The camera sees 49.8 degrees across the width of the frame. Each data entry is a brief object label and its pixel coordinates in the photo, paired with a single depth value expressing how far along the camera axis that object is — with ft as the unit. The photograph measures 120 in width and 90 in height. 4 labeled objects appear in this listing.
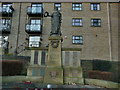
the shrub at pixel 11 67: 37.22
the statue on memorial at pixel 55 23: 33.40
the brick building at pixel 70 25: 71.72
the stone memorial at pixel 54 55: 29.63
